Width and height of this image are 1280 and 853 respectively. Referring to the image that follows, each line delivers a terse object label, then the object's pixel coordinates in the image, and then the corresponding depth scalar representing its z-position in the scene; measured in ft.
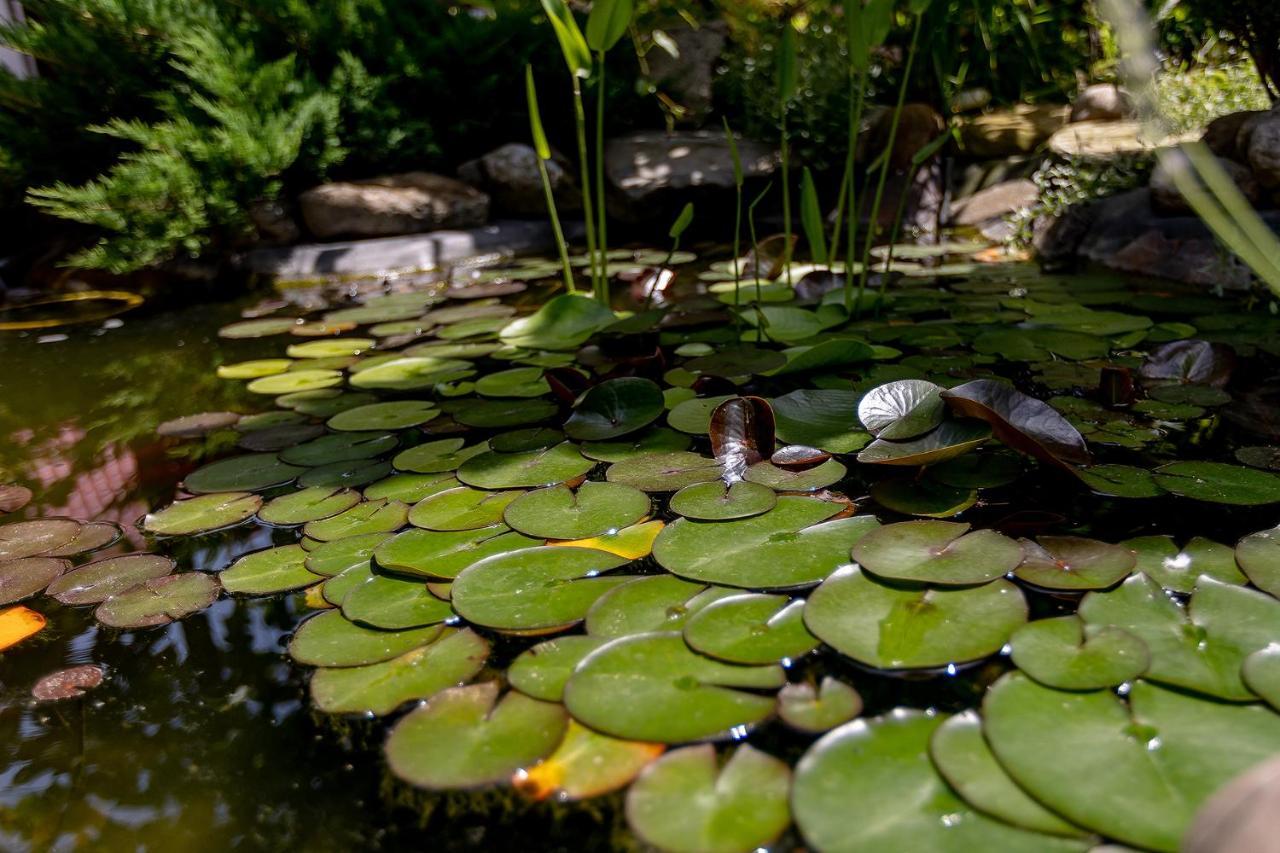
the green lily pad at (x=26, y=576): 3.67
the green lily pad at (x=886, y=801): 2.07
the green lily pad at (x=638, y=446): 4.72
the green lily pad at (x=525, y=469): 4.43
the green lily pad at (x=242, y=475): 4.71
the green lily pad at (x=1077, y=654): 2.60
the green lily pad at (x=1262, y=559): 3.05
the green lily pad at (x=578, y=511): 3.85
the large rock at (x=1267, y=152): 8.13
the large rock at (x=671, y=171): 13.29
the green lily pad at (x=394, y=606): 3.23
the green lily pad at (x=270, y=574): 3.61
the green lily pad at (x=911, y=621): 2.79
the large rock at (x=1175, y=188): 8.55
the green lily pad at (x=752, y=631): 2.84
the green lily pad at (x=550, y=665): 2.76
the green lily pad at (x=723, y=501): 3.83
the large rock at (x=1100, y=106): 13.19
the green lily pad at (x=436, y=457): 4.79
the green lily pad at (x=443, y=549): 3.57
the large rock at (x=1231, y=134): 8.71
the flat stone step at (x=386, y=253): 11.43
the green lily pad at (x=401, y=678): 2.82
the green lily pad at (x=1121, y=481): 3.91
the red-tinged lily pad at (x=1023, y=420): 3.76
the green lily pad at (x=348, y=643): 3.05
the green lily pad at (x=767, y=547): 3.31
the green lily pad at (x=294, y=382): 6.51
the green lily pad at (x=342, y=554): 3.70
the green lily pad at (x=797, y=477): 4.12
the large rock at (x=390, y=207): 11.84
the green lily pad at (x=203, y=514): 4.24
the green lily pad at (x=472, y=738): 2.46
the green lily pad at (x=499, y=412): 5.42
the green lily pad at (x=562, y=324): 6.73
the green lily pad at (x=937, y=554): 3.16
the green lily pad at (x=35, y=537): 4.08
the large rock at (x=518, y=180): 13.26
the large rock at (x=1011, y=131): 13.99
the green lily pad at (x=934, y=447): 3.83
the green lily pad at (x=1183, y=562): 3.14
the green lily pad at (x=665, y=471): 4.28
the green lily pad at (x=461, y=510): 4.01
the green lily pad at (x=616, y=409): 5.02
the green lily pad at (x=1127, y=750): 2.08
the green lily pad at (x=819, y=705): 2.54
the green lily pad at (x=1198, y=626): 2.58
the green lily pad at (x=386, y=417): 5.49
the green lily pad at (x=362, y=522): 4.05
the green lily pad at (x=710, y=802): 2.15
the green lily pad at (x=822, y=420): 4.60
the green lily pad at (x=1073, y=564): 3.12
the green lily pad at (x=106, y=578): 3.64
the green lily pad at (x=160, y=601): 3.43
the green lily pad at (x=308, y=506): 4.25
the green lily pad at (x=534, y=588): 3.16
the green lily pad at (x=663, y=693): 2.55
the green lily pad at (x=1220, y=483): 3.76
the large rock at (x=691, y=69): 15.62
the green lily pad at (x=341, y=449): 5.04
